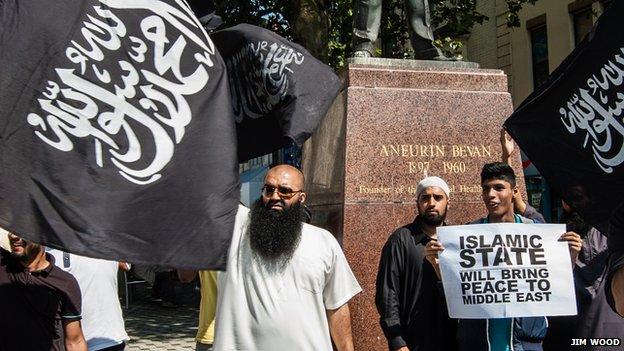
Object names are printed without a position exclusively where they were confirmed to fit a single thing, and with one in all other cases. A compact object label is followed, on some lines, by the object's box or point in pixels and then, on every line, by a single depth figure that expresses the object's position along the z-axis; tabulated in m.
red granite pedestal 5.57
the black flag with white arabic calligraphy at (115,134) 2.27
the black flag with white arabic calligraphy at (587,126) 3.17
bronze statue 6.74
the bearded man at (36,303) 3.42
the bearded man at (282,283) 3.40
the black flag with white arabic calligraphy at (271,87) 3.32
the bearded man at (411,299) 3.96
